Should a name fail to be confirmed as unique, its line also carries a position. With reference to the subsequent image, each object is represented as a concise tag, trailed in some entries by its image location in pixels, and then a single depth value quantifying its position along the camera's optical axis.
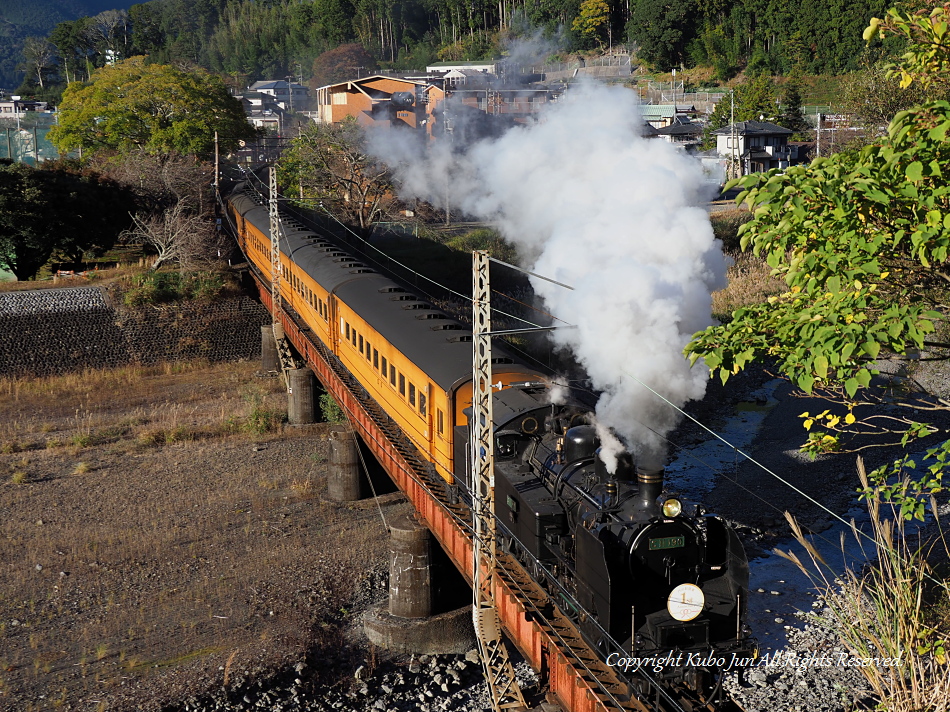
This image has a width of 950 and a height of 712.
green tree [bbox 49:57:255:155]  53.49
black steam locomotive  11.52
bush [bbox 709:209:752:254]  50.78
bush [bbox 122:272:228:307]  42.84
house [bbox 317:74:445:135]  62.71
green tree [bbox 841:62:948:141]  39.91
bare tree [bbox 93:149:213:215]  48.25
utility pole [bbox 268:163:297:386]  31.70
